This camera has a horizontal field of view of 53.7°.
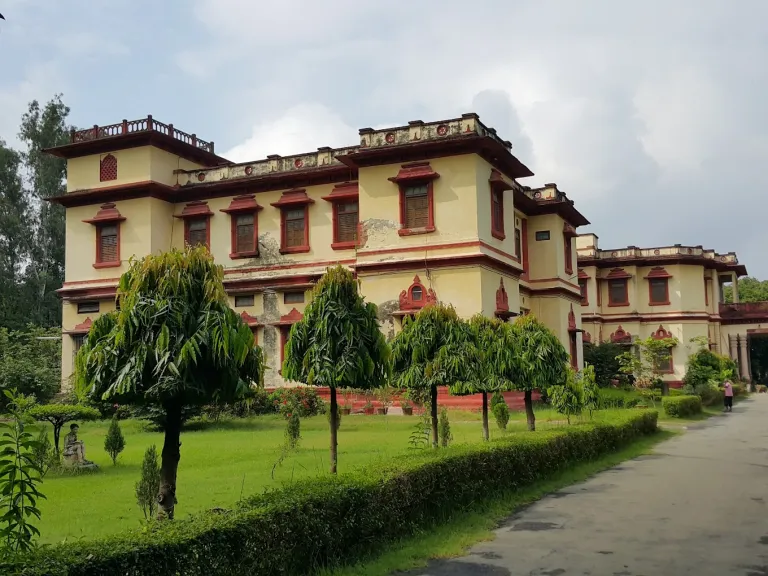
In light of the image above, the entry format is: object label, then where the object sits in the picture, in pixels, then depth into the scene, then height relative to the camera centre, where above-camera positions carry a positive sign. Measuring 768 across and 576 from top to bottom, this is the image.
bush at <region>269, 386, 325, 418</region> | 23.34 -1.29
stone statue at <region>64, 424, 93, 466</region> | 13.47 -1.53
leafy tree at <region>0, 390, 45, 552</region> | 4.74 -0.75
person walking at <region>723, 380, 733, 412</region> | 31.44 -1.99
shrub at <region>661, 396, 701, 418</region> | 26.17 -1.97
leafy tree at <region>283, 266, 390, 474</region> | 11.02 +0.23
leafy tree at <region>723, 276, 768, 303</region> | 66.19 +4.99
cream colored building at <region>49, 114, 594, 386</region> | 25.67 +5.24
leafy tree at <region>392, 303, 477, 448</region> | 13.39 +0.06
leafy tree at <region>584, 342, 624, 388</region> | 39.66 -0.55
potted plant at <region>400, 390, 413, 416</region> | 24.41 -1.63
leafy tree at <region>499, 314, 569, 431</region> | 16.39 -0.12
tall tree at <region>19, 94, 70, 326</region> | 42.19 +9.87
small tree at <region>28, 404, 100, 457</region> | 13.88 -0.90
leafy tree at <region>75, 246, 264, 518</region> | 6.87 +0.16
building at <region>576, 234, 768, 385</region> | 45.47 +3.36
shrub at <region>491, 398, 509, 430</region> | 18.52 -1.49
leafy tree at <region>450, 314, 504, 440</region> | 13.94 -0.18
